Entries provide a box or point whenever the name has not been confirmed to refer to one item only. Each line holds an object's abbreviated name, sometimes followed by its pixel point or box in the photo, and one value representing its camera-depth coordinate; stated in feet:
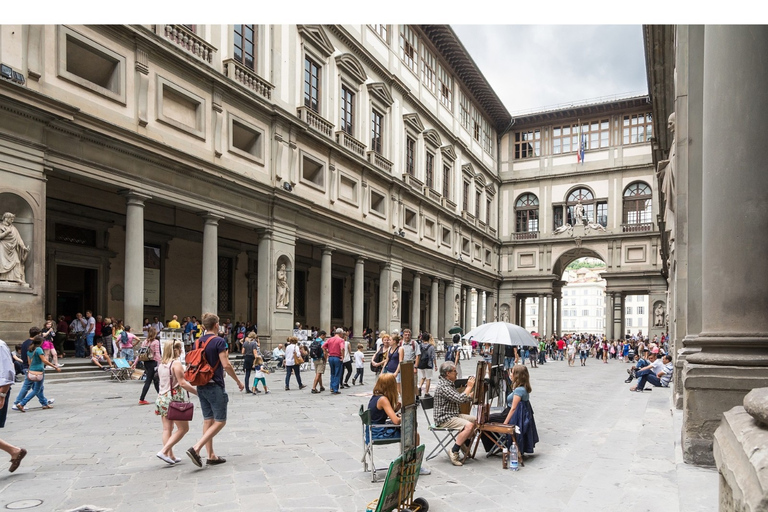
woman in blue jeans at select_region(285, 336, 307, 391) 47.67
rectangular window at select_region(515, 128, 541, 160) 163.94
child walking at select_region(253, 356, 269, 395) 44.21
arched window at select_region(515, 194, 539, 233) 164.25
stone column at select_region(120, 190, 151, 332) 54.03
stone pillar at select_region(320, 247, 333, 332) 83.37
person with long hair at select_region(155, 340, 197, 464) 22.09
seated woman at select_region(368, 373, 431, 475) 21.40
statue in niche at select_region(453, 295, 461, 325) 133.47
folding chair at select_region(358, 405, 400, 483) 21.14
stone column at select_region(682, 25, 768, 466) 17.31
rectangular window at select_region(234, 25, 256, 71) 68.54
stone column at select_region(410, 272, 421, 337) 113.91
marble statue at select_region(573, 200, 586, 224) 156.56
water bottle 22.76
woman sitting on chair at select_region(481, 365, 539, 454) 23.82
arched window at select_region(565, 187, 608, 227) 157.07
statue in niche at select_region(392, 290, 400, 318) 104.87
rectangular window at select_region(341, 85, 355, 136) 89.51
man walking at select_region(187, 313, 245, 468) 21.76
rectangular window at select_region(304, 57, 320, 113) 80.12
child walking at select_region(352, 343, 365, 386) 53.31
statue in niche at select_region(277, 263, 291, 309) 73.41
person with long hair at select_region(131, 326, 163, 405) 37.50
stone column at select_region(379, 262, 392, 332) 101.35
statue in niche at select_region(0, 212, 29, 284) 43.37
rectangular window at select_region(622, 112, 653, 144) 151.12
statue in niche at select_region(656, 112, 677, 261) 42.45
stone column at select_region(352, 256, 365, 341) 92.30
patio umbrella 35.14
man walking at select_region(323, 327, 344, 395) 46.39
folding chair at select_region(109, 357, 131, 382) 48.78
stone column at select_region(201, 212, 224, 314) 63.41
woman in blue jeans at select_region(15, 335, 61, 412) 33.12
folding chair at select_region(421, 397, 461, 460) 23.61
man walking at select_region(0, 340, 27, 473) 21.83
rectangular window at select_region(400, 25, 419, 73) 108.06
